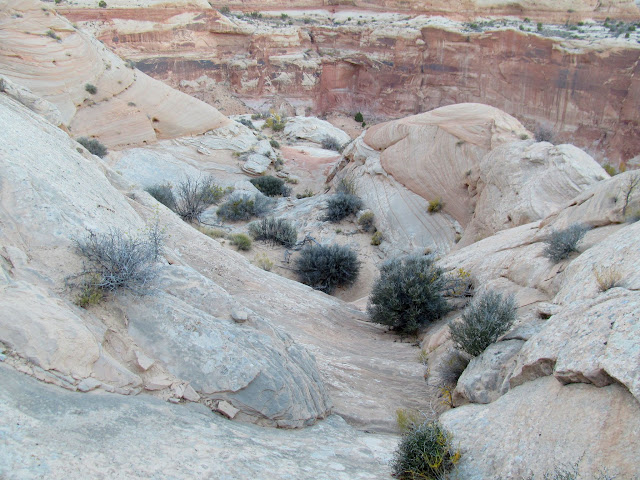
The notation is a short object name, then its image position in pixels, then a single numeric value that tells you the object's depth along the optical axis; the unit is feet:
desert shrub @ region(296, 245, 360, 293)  34.58
